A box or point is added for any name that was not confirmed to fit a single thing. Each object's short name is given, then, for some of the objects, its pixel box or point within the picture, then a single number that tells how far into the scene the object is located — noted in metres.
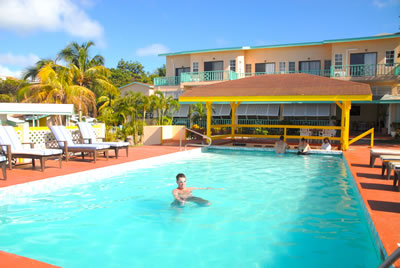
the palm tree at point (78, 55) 30.16
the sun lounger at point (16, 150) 8.53
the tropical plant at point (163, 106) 21.93
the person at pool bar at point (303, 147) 14.25
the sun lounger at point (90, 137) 11.43
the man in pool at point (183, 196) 6.76
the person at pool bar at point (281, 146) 14.41
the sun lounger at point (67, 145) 10.38
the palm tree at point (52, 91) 22.23
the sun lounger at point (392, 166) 6.44
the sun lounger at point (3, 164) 7.33
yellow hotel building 24.22
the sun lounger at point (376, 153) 8.93
